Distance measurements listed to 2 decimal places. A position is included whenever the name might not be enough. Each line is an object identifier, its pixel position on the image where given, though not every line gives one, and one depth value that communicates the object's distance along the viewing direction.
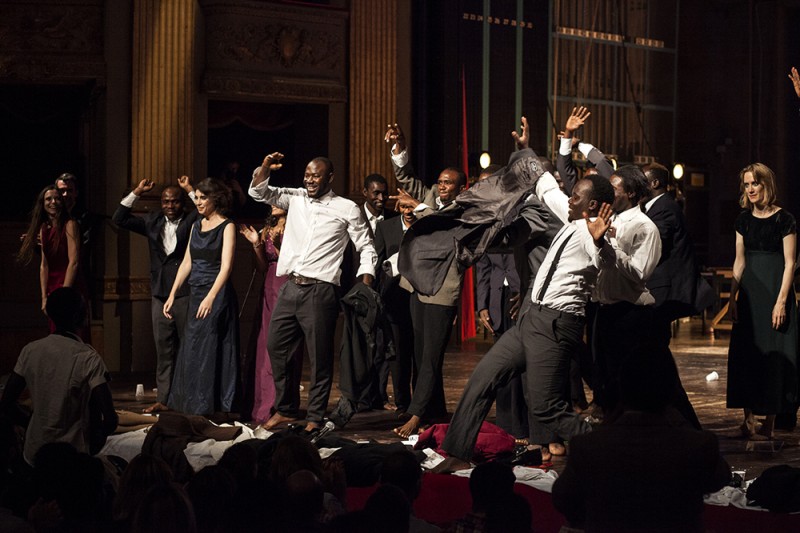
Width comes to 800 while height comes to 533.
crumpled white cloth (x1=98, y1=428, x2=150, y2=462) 7.32
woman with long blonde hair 7.66
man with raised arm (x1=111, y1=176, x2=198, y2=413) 9.07
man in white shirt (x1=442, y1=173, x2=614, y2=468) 6.41
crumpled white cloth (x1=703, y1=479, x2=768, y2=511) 5.95
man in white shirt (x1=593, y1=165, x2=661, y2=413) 6.93
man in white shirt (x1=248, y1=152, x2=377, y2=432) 8.12
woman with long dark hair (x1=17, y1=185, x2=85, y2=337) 9.34
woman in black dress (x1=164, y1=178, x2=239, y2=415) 8.47
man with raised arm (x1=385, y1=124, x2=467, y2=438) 7.96
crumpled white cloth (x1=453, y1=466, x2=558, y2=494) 6.37
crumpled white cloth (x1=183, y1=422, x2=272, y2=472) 7.02
